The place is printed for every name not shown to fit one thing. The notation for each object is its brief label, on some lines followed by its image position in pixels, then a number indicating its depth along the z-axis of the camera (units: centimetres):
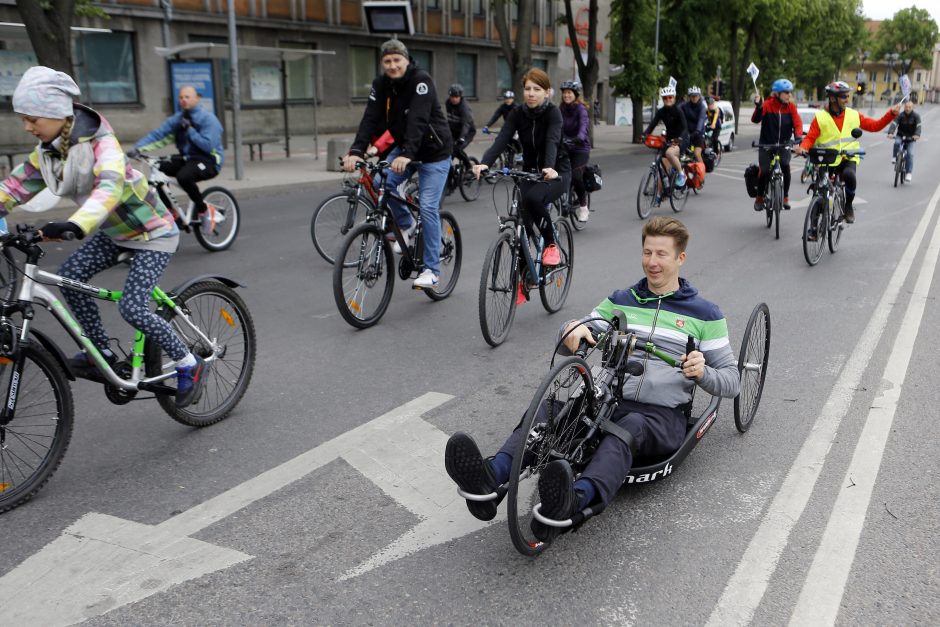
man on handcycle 351
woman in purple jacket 1045
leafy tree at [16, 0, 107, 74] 1195
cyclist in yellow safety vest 994
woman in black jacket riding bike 661
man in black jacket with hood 681
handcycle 315
